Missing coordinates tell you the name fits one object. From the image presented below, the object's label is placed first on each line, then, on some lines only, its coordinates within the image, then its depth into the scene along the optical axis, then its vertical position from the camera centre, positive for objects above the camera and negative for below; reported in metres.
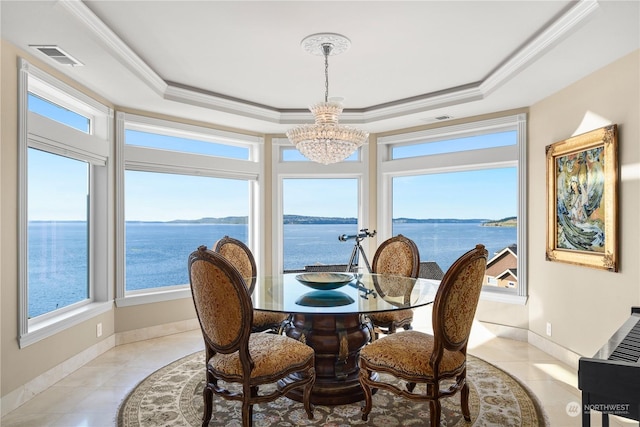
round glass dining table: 2.64 -0.74
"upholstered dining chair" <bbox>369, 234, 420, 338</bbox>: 3.44 -0.47
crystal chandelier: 3.05 +0.63
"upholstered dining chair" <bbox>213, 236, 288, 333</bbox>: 3.33 -0.49
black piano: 1.32 -0.55
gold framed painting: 3.05 +0.14
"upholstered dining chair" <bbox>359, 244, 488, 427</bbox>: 2.24 -0.78
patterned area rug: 2.52 -1.27
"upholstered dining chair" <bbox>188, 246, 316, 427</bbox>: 2.19 -0.74
